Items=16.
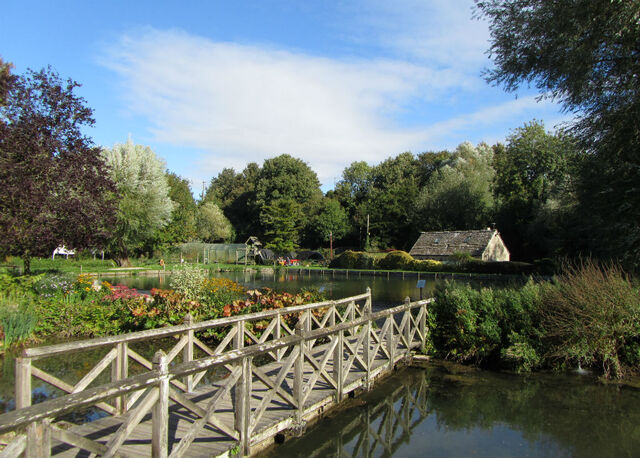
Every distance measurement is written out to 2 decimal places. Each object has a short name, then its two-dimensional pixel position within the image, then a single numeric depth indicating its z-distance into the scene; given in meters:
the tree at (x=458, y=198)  50.09
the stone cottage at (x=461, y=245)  42.03
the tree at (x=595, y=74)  12.62
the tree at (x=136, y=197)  36.38
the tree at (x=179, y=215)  45.31
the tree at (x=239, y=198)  71.44
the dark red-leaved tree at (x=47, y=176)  13.14
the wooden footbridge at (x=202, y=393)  3.38
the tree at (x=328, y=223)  61.31
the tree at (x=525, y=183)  46.09
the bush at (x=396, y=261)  42.06
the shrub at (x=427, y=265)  39.75
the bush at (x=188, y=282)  12.98
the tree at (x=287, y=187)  64.75
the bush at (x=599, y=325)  9.20
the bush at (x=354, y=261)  45.00
